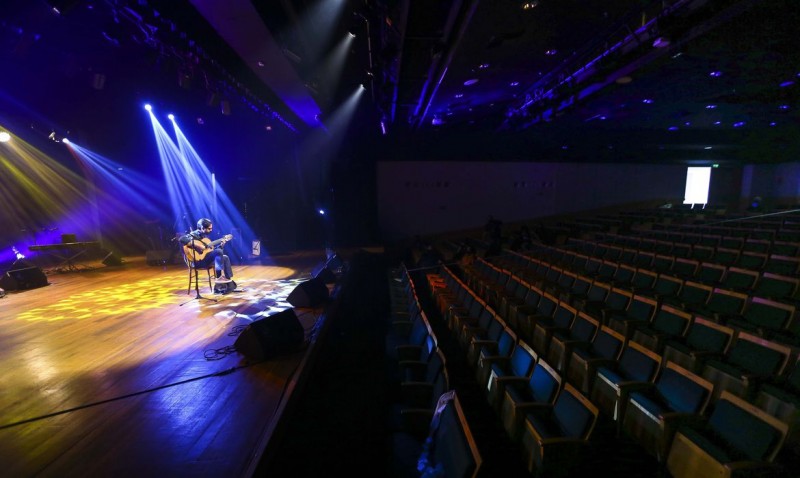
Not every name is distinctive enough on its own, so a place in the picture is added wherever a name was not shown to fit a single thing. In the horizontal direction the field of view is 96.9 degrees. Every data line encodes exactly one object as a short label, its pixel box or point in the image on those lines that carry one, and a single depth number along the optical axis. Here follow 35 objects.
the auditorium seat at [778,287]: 3.03
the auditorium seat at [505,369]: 2.08
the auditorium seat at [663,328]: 2.56
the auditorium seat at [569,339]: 2.52
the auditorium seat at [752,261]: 3.97
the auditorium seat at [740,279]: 3.37
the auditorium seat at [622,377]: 1.93
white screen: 10.76
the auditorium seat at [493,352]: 2.33
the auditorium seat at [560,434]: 1.53
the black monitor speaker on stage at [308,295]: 4.09
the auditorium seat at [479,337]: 2.60
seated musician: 4.50
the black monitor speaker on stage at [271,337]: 2.80
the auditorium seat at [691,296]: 3.15
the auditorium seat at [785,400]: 1.62
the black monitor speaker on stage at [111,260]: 7.24
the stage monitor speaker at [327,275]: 5.02
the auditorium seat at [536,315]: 3.12
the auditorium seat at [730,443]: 1.30
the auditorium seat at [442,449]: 1.31
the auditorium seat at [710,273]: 3.72
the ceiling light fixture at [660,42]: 3.42
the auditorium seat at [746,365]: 1.90
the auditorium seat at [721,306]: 2.87
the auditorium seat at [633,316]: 2.87
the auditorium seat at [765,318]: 2.50
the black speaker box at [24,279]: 5.27
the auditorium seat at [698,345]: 2.21
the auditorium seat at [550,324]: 2.82
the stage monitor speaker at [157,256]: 7.26
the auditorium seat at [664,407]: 1.62
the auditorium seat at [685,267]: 3.97
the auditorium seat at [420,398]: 1.96
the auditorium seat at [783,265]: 3.55
